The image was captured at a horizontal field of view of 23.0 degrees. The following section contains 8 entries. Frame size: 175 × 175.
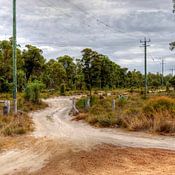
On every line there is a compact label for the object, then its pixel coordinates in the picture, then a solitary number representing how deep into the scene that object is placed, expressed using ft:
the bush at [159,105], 67.92
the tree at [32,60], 199.00
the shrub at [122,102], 111.41
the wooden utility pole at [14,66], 76.79
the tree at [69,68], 254.39
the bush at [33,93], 113.50
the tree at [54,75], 234.58
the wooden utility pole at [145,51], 199.41
